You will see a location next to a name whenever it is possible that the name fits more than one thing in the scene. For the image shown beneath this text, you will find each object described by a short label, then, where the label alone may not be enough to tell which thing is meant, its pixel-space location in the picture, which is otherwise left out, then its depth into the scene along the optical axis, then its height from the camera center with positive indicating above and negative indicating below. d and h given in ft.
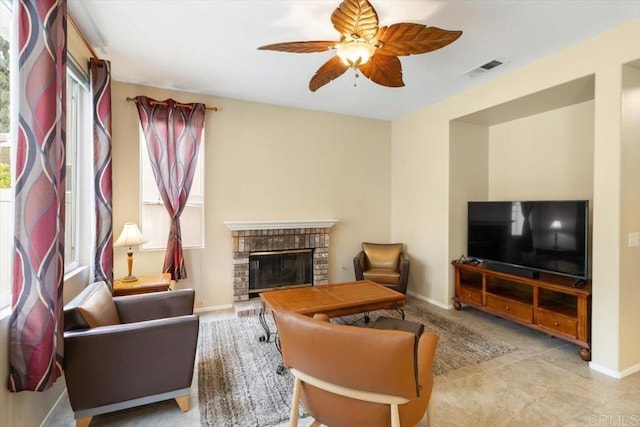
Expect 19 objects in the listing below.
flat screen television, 9.48 -0.79
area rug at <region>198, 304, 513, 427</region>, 6.70 -4.39
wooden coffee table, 8.87 -2.75
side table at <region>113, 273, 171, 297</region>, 9.87 -2.48
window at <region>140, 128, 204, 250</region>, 12.25 -0.05
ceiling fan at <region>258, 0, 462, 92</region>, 6.06 +3.82
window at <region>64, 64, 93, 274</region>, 9.11 +1.19
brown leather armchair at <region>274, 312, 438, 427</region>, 4.16 -2.40
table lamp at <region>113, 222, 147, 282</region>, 10.05 -0.93
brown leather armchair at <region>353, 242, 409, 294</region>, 13.44 -2.55
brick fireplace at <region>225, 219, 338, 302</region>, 13.21 -1.33
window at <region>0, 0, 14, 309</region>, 5.57 +0.98
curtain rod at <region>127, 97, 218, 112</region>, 11.75 +4.37
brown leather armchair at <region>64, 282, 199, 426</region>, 5.90 -3.03
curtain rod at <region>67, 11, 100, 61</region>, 7.82 +4.94
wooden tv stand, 8.90 -3.13
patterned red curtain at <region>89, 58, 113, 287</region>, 9.21 +1.36
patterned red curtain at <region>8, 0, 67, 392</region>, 5.08 -0.01
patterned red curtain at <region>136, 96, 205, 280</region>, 11.87 +2.39
